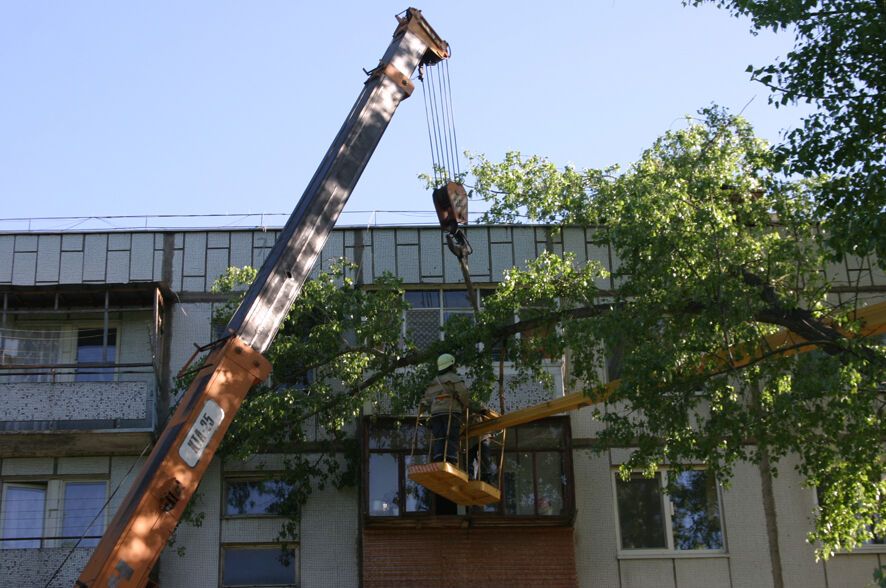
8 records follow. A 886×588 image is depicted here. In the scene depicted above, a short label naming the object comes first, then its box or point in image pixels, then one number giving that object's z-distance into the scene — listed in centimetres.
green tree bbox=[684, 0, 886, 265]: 1434
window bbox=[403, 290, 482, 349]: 2158
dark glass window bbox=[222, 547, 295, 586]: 2009
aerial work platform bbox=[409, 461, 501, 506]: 1609
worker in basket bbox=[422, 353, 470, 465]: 1688
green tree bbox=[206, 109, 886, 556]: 1542
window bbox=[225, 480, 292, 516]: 2050
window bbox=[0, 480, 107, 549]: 2005
